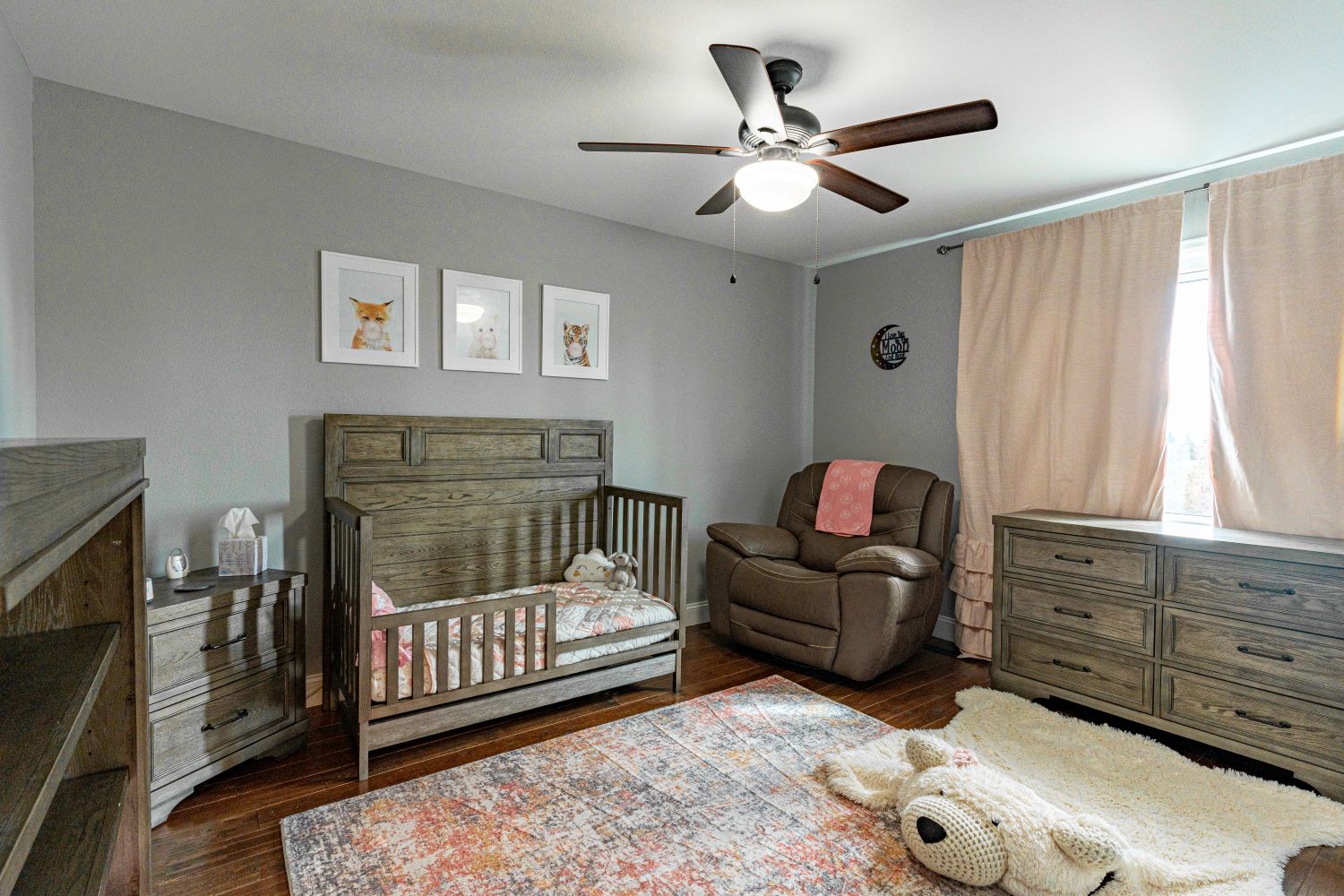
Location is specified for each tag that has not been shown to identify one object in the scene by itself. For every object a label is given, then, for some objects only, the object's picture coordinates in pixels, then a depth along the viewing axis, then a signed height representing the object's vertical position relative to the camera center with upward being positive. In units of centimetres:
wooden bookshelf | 64 -40
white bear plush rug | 179 -121
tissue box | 245 -50
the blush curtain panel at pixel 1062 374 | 312 +30
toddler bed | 242 -68
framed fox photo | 291 +51
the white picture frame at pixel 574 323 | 357 +54
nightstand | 204 -85
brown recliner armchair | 315 -77
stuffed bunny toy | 330 -72
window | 309 +17
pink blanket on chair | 382 -40
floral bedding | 244 -84
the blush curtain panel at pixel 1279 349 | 260 +36
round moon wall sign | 423 +53
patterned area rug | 180 -122
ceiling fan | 181 +89
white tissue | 250 -38
